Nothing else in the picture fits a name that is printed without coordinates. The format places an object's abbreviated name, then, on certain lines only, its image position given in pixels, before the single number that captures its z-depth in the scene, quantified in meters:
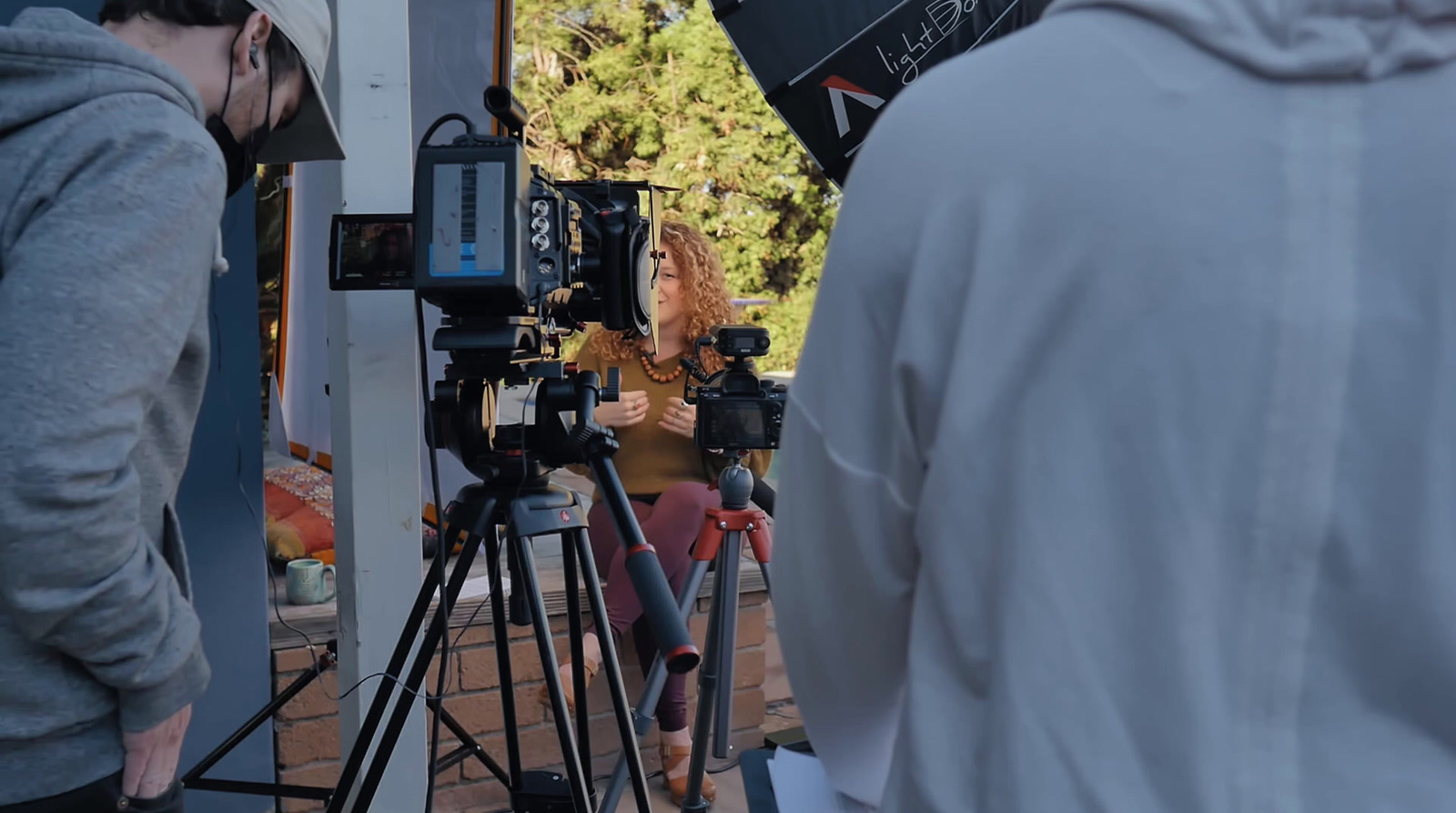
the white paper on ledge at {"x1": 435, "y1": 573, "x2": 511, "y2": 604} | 2.84
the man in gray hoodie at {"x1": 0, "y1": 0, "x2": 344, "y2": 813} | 0.90
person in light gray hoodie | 0.58
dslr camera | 2.23
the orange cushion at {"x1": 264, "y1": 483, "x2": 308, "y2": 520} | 3.25
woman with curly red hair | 2.96
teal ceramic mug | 2.69
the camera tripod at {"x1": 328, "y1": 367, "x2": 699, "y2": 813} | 1.50
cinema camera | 1.35
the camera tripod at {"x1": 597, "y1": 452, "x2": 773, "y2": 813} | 2.33
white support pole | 1.68
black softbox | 2.53
